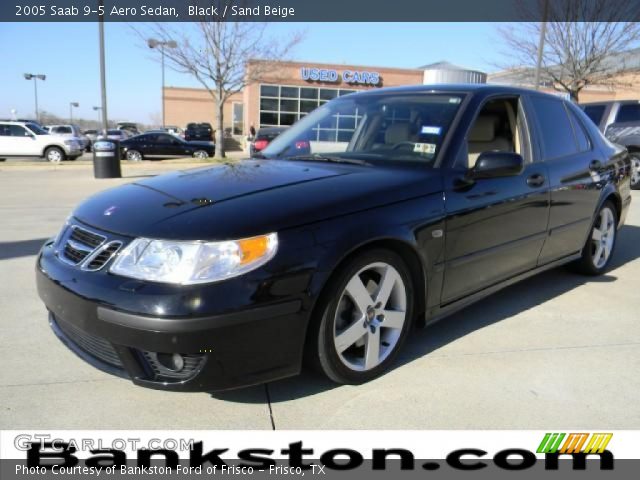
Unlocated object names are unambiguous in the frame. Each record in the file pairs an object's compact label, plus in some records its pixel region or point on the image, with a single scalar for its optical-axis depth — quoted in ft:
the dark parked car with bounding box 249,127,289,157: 65.46
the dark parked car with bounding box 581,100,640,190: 36.87
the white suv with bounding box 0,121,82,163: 73.51
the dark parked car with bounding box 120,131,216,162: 79.82
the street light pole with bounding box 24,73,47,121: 188.75
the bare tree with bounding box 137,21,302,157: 67.21
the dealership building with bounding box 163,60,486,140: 115.44
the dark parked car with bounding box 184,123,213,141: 116.06
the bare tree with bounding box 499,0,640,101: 64.39
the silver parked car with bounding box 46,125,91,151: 96.86
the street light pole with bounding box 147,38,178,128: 65.72
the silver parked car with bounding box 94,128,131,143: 104.77
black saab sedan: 7.86
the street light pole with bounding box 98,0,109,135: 57.11
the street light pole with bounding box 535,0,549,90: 61.46
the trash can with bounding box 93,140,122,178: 43.70
